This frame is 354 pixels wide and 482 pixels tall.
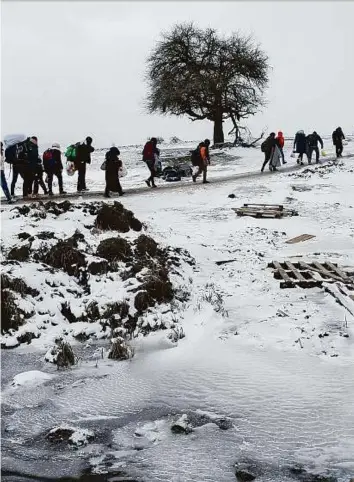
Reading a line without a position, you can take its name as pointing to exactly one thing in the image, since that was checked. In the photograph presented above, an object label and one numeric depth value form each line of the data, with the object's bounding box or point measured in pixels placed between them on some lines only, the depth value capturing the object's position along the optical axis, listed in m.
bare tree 32.69
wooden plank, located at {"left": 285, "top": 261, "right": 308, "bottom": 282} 8.58
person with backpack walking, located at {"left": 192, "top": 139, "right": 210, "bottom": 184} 18.49
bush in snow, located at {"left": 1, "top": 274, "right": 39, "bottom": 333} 7.09
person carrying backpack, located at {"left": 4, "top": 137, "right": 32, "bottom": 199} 13.73
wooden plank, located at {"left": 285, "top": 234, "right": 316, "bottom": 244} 11.67
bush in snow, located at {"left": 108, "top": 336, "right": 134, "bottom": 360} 6.27
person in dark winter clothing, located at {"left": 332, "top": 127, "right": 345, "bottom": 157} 24.55
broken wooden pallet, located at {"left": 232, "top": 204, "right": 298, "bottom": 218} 13.93
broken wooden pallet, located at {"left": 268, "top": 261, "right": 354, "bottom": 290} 8.39
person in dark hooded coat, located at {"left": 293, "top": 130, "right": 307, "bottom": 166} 23.03
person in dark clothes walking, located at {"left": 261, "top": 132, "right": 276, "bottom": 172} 21.12
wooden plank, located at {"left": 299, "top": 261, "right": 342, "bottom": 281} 8.59
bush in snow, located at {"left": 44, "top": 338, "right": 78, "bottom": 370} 6.12
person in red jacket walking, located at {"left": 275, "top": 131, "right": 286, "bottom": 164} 22.20
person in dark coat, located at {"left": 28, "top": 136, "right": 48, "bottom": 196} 13.78
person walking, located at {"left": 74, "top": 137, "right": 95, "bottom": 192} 15.33
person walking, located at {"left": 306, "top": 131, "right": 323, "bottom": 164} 23.29
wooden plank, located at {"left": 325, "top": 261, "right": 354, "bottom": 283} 8.53
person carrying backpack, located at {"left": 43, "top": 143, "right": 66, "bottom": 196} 15.21
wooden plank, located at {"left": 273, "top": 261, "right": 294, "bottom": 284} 8.44
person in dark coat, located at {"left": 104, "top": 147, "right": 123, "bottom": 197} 14.69
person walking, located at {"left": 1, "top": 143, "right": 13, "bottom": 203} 12.70
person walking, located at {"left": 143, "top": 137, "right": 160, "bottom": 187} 17.20
